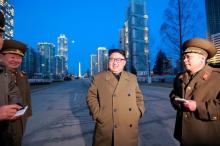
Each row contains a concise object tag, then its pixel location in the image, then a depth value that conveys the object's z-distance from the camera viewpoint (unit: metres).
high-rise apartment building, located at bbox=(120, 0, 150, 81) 48.83
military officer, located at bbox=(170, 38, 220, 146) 1.53
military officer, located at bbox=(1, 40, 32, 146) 2.00
